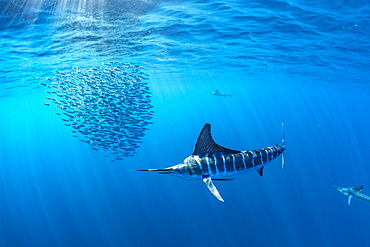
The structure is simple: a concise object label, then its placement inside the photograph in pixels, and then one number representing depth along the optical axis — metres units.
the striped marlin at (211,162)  3.48
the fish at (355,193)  6.58
